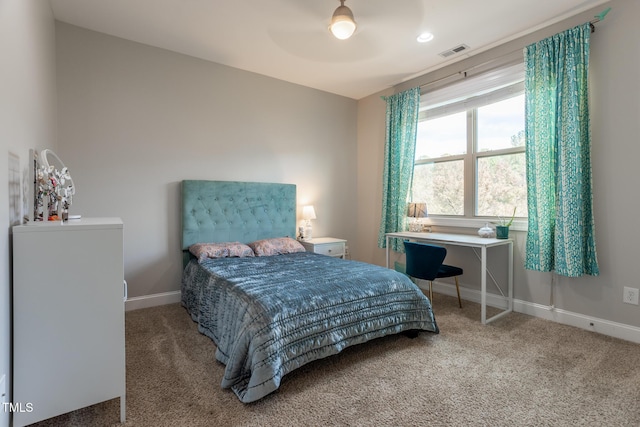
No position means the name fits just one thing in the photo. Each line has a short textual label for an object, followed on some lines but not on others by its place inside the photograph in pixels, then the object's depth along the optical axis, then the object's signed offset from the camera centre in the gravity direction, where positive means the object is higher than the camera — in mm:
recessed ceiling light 3072 +1727
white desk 2846 -290
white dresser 1404 -493
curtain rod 2573 +1596
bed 1844 -587
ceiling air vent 3321 +1743
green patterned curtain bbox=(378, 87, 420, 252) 4043 +719
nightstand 4085 -451
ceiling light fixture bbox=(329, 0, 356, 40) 2412 +1468
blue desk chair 2875 -468
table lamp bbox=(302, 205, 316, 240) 4324 -83
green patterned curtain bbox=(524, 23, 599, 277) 2639 +491
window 3268 +736
